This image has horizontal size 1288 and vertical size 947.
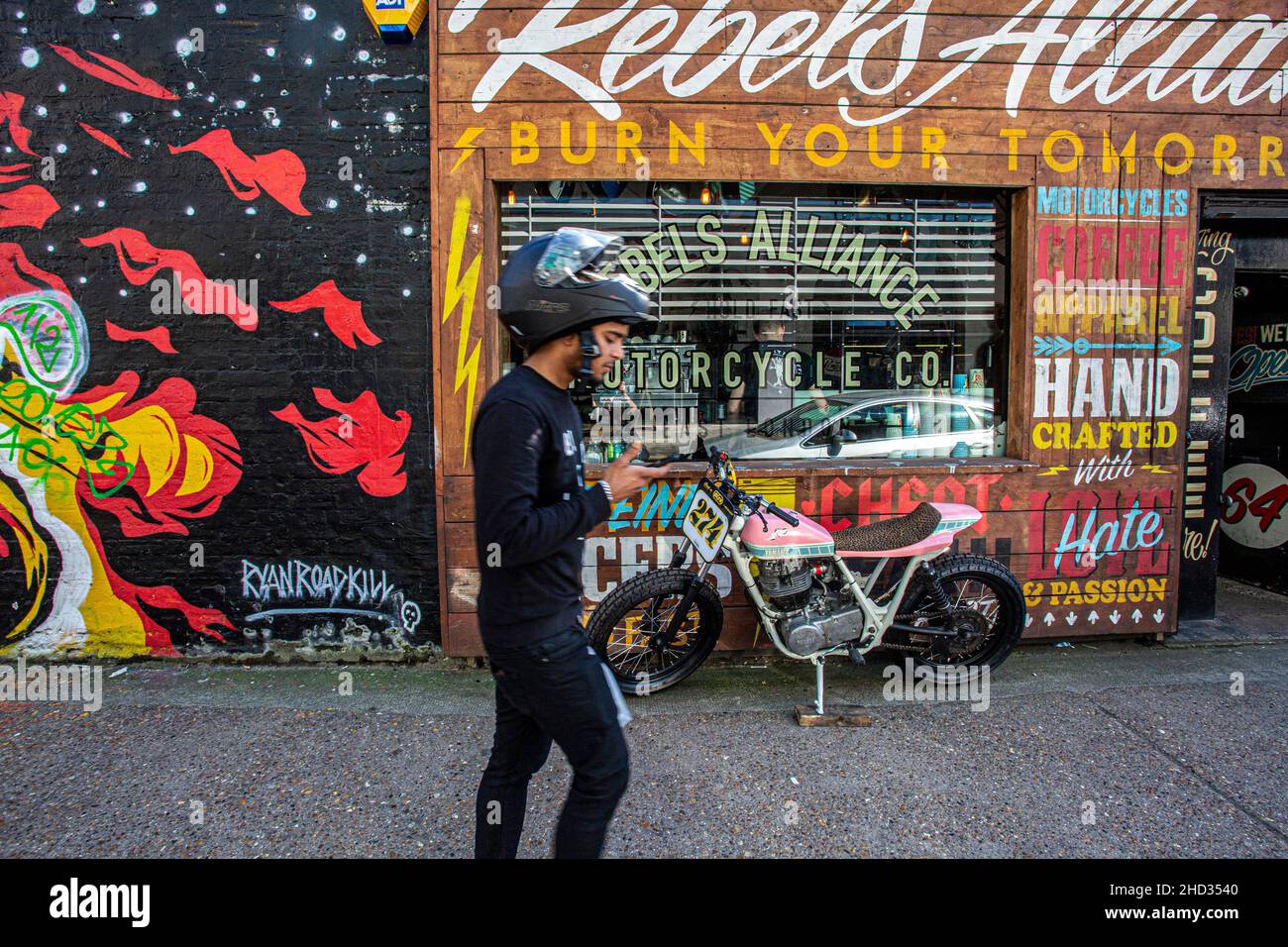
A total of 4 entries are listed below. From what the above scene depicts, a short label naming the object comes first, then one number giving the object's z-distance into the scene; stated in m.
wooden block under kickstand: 3.81
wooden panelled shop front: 4.52
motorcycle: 3.86
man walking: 1.97
